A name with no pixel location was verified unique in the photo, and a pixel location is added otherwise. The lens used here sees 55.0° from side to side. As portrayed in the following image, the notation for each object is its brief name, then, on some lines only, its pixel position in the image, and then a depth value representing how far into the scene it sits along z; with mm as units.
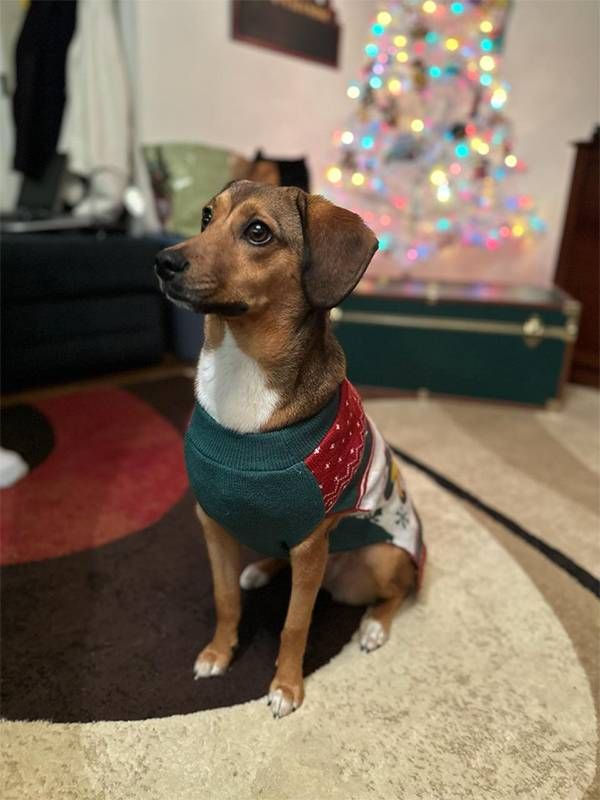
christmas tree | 3152
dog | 857
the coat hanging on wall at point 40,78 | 2520
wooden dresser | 2674
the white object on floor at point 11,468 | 1663
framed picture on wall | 3035
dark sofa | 2217
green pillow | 2732
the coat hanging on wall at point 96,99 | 2633
